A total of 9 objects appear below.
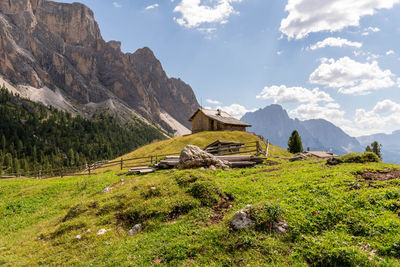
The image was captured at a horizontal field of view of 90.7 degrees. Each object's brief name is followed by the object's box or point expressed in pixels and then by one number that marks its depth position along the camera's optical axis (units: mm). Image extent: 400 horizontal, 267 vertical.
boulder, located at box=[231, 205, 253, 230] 8201
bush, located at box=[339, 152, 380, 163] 17547
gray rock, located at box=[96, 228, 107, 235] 10297
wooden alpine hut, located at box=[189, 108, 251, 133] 61594
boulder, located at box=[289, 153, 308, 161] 27438
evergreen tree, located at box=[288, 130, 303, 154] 58250
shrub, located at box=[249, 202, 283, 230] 8094
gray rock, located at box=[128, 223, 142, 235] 10091
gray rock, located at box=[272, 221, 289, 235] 7701
